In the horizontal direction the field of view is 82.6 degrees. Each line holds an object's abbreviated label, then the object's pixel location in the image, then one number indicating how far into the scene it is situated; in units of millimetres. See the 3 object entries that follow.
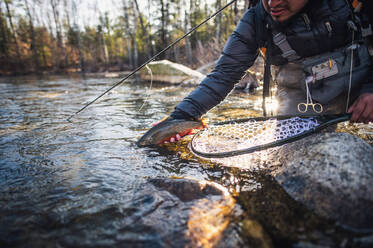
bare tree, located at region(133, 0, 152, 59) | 19141
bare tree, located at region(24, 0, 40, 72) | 26231
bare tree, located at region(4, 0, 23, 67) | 26516
